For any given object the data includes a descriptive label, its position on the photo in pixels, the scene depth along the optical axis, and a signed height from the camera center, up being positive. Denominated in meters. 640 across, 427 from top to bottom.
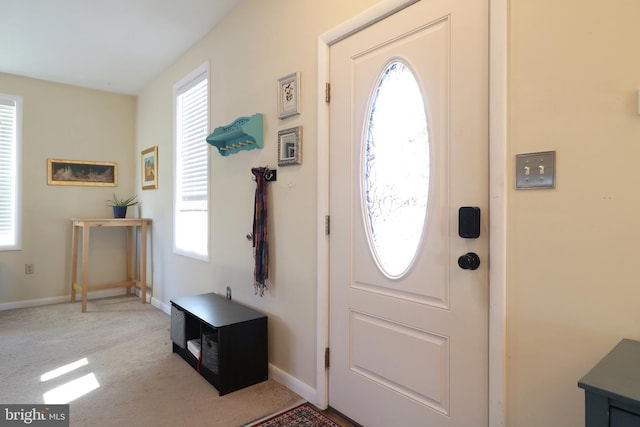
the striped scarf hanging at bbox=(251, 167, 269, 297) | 2.43 -0.13
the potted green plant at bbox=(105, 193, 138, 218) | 4.52 +0.10
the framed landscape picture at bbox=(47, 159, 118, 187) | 4.38 +0.49
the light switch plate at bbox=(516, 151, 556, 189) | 1.20 +0.15
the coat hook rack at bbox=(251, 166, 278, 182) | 2.43 +0.26
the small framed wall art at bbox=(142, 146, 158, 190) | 4.27 +0.53
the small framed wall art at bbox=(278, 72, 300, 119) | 2.21 +0.74
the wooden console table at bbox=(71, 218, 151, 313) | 3.97 -0.54
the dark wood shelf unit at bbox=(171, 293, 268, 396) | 2.22 -0.86
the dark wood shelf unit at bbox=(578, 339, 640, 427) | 0.73 -0.38
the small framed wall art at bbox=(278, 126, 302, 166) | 2.21 +0.41
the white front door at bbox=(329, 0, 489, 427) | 1.41 -0.02
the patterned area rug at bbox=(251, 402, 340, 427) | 1.90 -1.12
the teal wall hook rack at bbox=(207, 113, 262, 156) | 2.50 +0.56
